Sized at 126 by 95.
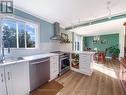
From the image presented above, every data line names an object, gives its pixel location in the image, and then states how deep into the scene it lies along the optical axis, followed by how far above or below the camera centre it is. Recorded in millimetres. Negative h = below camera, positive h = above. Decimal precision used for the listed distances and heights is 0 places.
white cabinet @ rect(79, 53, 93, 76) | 2843 -709
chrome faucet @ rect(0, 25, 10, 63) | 1559 -53
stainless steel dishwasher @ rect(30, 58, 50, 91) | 1847 -742
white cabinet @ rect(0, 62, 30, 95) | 1388 -701
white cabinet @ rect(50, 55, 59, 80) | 2432 -720
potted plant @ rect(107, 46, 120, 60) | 5888 -452
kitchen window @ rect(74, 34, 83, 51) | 6961 +440
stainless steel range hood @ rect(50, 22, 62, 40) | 3313 +792
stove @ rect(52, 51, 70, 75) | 2810 -683
